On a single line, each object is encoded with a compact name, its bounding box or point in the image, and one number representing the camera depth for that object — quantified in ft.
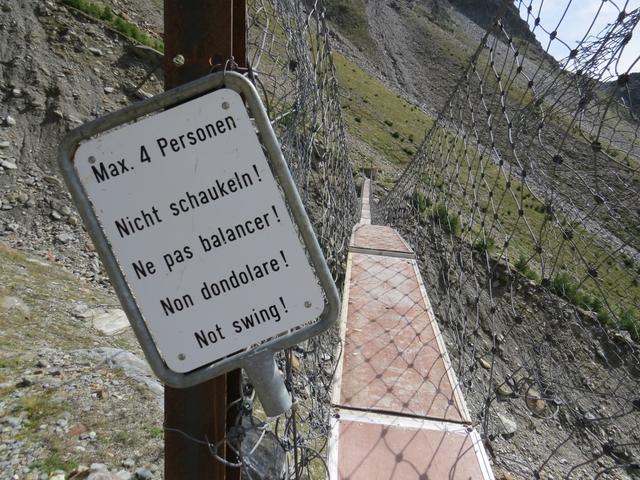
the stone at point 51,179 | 16.17
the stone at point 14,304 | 9.11
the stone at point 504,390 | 16.86
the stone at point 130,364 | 7.07
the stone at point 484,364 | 17.62
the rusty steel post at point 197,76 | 2.23
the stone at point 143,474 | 5.35
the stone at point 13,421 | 5.70
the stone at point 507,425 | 13.93
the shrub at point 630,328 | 26.23
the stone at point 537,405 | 16.15
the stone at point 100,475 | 5.09
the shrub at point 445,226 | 30.14
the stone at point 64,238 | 13.99
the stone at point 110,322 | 9.56
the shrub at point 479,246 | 30.30
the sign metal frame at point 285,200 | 2.03
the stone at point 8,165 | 15.85
